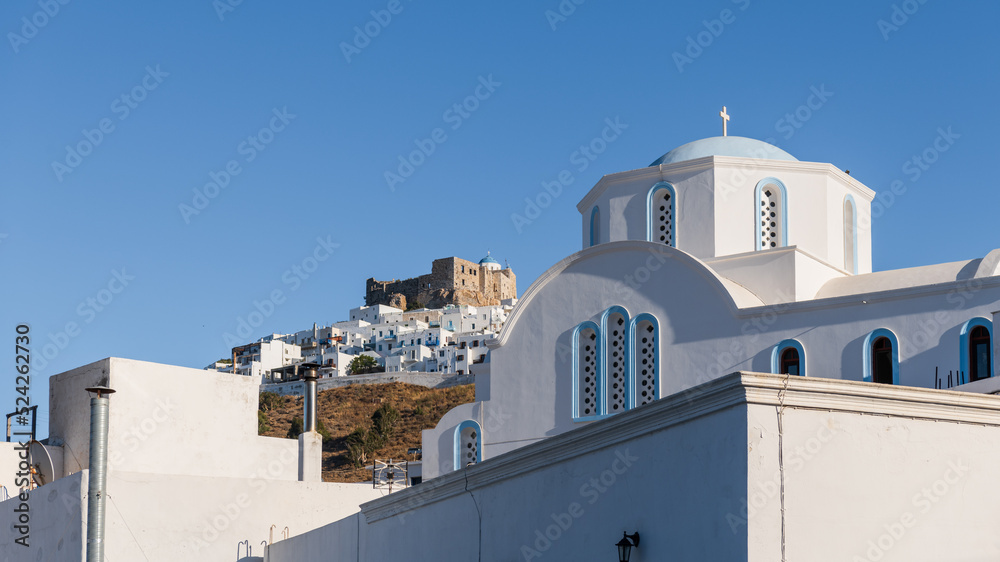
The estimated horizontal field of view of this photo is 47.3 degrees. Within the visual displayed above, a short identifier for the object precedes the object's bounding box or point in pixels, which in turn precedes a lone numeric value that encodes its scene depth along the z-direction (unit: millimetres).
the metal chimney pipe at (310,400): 19984
